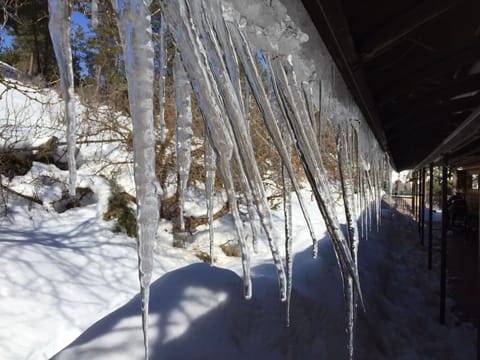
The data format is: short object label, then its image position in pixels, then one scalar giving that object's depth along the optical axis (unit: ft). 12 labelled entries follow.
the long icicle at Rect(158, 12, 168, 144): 2.13
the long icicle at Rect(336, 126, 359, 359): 3.69
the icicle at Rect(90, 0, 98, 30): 1.77
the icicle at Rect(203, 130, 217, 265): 2.55
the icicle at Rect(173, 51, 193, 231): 2.37
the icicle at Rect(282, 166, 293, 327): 3.03
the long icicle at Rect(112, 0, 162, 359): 1.47
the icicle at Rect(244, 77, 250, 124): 2.96
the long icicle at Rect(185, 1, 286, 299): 1.81
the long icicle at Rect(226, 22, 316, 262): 2.16
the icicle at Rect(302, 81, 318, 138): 3.19
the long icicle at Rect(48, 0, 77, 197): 1.66
